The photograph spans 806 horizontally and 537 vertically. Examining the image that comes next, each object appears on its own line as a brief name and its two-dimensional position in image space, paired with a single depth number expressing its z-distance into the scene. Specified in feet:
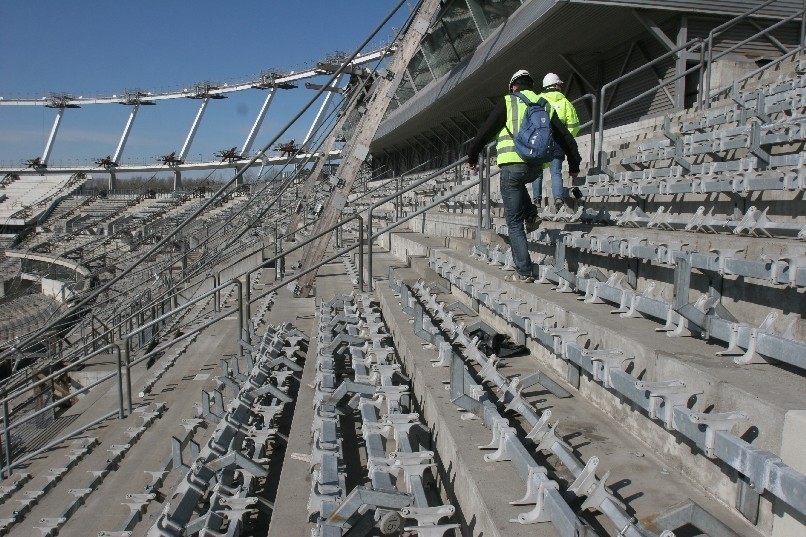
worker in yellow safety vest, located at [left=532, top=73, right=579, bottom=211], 18.31
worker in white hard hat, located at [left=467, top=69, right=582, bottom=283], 14.07
